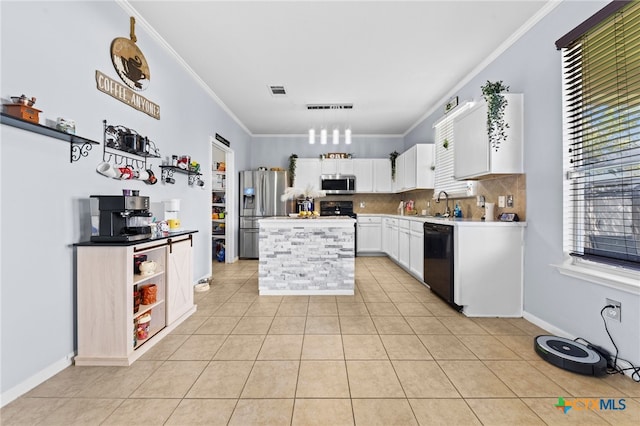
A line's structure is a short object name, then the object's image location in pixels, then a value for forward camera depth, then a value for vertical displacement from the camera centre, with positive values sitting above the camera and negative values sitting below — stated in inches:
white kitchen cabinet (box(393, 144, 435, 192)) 198.7 +32.8
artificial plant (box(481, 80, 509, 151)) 106.9 +38.2
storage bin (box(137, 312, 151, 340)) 85.0 -35.1
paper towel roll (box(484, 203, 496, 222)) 122.3 -0.2
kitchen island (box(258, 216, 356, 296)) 139.6 -22.7
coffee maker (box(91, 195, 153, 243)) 78.4 -1.6
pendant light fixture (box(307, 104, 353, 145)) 168.3 +73.1
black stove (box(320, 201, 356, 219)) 264.5 +3.6
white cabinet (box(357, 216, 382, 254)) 247.4 -19.8
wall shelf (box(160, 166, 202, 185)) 120.1 +18.8
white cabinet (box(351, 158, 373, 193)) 257.9 +37.6
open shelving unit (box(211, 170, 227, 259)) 220.9 +4.1
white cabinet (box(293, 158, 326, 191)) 258.1 +36.9
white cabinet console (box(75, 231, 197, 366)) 76.3 -25.1
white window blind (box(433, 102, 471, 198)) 157.6 +33.0
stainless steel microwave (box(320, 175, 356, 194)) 254.5 +26.2
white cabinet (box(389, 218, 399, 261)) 208.5 -21.5
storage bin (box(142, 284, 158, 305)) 90.2 -26.8
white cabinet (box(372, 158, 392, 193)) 257.3 +33.9
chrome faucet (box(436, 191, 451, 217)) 169.6 +3.8
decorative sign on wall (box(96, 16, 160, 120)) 90.9 +49.3
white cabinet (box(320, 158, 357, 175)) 257.9 +42.4
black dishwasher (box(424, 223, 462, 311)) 119.5 -22.6
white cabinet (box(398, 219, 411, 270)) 181.1 -21.5
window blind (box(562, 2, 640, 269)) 72.2 +20.7
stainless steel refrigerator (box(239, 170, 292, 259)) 231.0 +8.3
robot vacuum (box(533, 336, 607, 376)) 72.4 -39.6
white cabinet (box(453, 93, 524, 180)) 109.4 +27.4
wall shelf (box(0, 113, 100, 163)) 60.2 +19.6
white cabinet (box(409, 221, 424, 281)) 156.8 -22.2
